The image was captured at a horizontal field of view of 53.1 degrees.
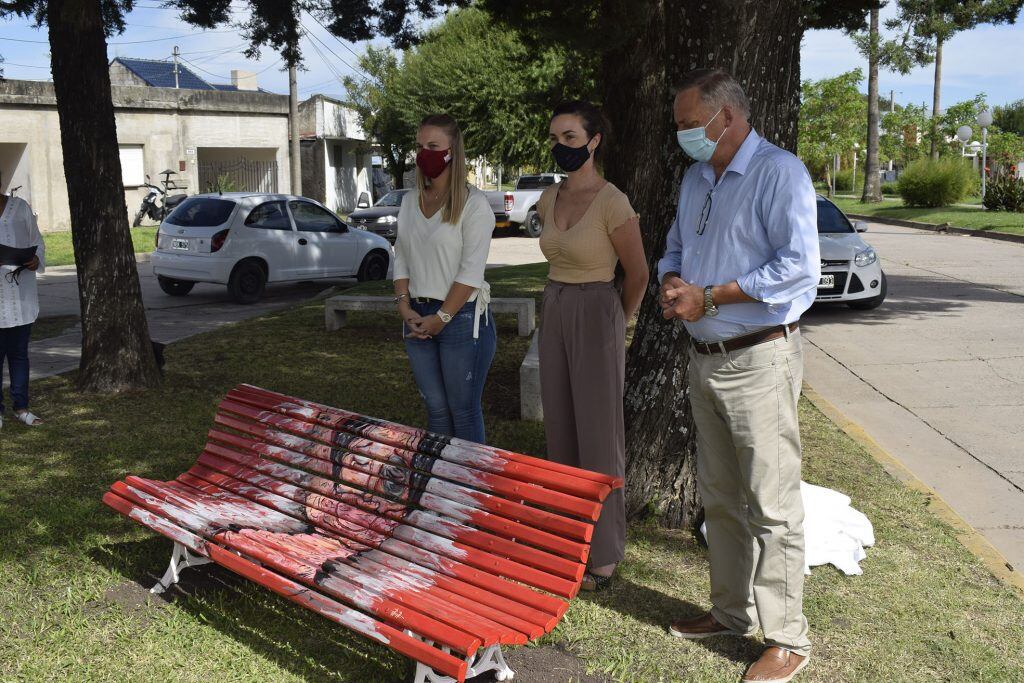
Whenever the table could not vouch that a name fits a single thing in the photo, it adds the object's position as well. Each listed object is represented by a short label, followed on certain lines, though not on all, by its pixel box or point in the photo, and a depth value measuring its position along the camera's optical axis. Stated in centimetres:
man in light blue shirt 340
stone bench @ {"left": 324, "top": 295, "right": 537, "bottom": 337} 1028
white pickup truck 2681
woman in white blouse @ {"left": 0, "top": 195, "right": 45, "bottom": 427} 690
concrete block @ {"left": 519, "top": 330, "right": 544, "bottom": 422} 722
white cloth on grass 461
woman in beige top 414
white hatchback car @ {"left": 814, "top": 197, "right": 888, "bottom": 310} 1270
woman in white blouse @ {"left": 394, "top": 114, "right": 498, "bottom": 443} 450
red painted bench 330
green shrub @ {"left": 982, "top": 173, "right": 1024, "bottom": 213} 3045
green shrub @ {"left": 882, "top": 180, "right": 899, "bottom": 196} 5816
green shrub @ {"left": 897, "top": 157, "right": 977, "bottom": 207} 3553
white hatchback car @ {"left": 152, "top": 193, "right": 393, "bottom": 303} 1432
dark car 2428
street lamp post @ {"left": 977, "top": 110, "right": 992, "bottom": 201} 3328
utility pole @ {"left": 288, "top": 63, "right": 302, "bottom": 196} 3189
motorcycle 3002
